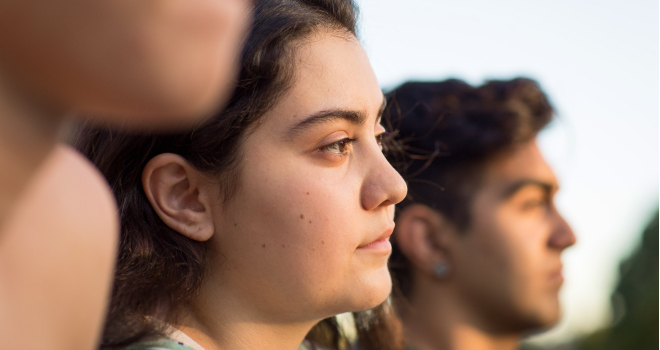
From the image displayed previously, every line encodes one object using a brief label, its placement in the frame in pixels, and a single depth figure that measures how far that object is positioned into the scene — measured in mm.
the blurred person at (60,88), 300
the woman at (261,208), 592
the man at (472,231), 829
